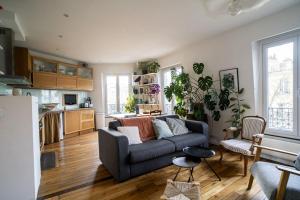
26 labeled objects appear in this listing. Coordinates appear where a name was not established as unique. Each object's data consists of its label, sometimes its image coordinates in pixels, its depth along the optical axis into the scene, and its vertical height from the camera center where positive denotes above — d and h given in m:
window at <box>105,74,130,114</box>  6.52 +0.22
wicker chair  2.43 -0.68
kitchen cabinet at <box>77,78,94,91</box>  5.60 +0.53
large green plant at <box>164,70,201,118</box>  4.25 +0.15
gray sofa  2.30 -0.82
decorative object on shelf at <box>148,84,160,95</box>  5.52 +0.30
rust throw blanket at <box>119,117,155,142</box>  3.00 -0.50
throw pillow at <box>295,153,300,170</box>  1.67 -0.70
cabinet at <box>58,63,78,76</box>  5.17 +0.99
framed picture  3.43 +0.37
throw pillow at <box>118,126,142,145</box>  2.71 -0.59
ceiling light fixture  1.82 +1.07
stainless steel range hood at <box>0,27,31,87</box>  2.77 +0.81
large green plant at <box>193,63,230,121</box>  3.47 +0.03
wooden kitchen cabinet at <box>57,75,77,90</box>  5.01 +0.55
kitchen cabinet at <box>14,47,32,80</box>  3.56 +0.86
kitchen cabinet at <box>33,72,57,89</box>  4.45 +0.56
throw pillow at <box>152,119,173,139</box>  3.02 -0.59
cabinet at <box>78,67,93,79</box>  5.81 +0.96
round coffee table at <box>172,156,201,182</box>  2.05 -0.84
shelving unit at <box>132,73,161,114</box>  5.77 +0.27
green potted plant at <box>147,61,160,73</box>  5.63 +1.08
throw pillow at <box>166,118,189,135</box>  3.24 -0.58
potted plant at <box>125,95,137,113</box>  5.91 -0.24
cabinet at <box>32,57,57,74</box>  4.46 +1.00
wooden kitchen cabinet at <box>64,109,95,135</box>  5.09 -0.71
